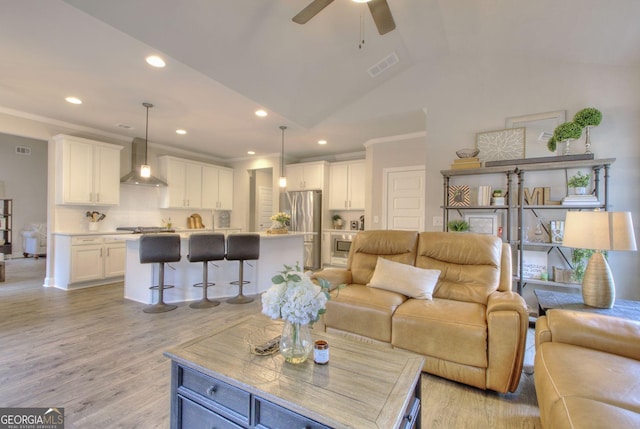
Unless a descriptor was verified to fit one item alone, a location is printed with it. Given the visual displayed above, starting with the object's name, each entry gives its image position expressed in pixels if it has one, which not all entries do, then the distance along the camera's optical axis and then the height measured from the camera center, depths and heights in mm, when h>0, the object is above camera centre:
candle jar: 1365 -656
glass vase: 1364 -613
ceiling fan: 2032 +1485
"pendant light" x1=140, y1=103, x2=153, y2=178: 4016 +596
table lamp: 1998 -150
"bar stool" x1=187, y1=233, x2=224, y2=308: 3670 -472
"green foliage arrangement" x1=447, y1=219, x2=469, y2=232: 3439 -101
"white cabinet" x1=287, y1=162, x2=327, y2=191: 6289 +891
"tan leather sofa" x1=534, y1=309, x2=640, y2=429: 1068 -705
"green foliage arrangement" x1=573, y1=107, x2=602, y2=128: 2834 +1006
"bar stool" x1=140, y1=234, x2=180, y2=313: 3445 -467
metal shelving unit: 2908 +211
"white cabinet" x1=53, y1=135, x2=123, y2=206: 4551 +688
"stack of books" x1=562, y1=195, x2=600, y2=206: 2867 +189
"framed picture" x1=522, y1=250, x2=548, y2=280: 3178 -504
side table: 2045 -665
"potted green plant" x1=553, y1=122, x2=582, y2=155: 2900 +886
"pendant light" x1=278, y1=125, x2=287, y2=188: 4680 +1037
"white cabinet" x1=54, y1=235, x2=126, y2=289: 4449 -765
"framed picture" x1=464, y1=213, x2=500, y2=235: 3484 -54
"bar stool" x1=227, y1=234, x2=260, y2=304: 3857 -462
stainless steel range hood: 5445 +1015
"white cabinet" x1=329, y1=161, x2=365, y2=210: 6020 +653
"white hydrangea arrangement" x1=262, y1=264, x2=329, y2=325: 1296 -381
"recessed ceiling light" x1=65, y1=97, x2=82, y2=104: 3673 +1455
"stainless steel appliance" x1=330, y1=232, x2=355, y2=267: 6031 -649
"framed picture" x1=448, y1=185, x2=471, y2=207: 3547 +267
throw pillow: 2529 -569
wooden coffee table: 1074 -707
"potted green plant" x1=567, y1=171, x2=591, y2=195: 2932 +360
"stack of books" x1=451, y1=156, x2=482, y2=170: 3439 +660
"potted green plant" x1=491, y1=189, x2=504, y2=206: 3336 +230
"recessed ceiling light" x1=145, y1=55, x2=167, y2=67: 2650 +1434
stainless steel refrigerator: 6252 -123
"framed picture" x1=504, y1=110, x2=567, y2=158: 3232 +1033
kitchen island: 3920 -848
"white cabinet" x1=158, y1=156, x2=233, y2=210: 6027 +669
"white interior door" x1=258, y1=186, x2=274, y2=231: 7282 +220
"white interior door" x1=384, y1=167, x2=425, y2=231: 4855 +320
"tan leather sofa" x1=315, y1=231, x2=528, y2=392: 1887 -705
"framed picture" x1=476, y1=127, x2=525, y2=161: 3371 +886
